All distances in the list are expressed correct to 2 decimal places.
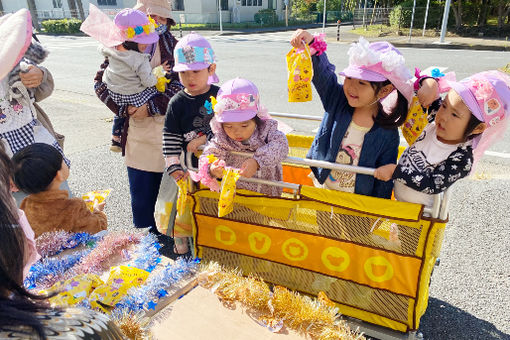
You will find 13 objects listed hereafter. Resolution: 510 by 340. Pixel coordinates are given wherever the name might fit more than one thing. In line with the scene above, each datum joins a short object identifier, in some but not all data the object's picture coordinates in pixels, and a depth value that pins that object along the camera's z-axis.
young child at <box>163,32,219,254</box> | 2.57
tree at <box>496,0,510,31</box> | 18.53
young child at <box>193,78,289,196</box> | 2.25
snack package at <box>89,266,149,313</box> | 1.56
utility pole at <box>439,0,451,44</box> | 15.05
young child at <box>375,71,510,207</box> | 1.90
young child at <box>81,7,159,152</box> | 2.71
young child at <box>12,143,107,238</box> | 2.11
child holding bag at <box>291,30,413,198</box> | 2.13
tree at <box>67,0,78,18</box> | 33.08
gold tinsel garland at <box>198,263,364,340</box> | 1.66
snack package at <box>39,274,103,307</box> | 1.50
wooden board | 1.65
